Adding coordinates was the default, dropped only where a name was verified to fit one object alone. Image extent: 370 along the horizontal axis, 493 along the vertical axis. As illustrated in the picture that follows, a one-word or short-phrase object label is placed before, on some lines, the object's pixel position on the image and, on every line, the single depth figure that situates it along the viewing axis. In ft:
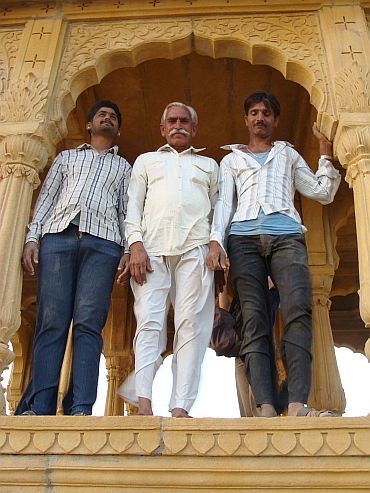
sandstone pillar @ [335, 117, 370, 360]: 11.99
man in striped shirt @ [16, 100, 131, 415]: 11.18
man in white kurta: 10.99
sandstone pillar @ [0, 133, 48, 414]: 11.79
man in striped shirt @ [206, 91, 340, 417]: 11.00
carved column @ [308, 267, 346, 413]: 18.08
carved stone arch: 15.30
